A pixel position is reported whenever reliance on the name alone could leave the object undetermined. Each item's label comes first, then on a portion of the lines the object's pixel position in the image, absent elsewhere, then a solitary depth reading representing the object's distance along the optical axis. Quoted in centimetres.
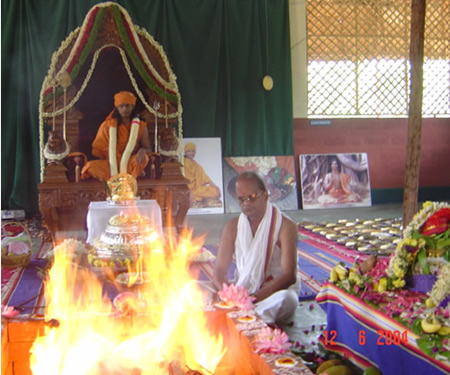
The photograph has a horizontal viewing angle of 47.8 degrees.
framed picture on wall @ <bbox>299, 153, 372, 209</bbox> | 825
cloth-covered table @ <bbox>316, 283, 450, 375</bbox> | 180
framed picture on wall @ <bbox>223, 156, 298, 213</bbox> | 806
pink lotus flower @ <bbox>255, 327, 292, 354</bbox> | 159
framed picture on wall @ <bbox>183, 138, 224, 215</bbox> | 777
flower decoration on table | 221
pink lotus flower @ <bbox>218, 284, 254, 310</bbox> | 197
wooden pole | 458
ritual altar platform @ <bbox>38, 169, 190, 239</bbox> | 582
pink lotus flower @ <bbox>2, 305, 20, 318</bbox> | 185
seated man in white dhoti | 270
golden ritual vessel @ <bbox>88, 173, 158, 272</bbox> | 393
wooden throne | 597
